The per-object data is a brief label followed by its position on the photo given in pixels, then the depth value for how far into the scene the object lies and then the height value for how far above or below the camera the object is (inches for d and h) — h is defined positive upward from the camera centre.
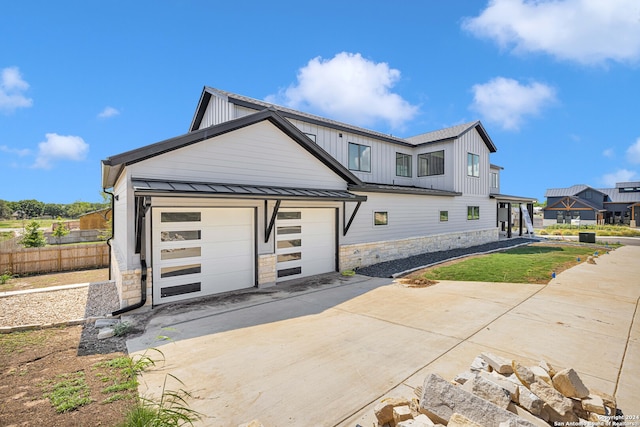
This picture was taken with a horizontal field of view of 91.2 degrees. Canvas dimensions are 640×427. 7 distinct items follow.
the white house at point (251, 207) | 300.0 +10.6
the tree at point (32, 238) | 659.4 -46.6
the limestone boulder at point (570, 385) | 137.9 -76.2
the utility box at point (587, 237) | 866.1 -64.7
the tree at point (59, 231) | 888.9 -45.0
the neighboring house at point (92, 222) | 1209.6 -24.5
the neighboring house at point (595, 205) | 1860.2 +56.4
